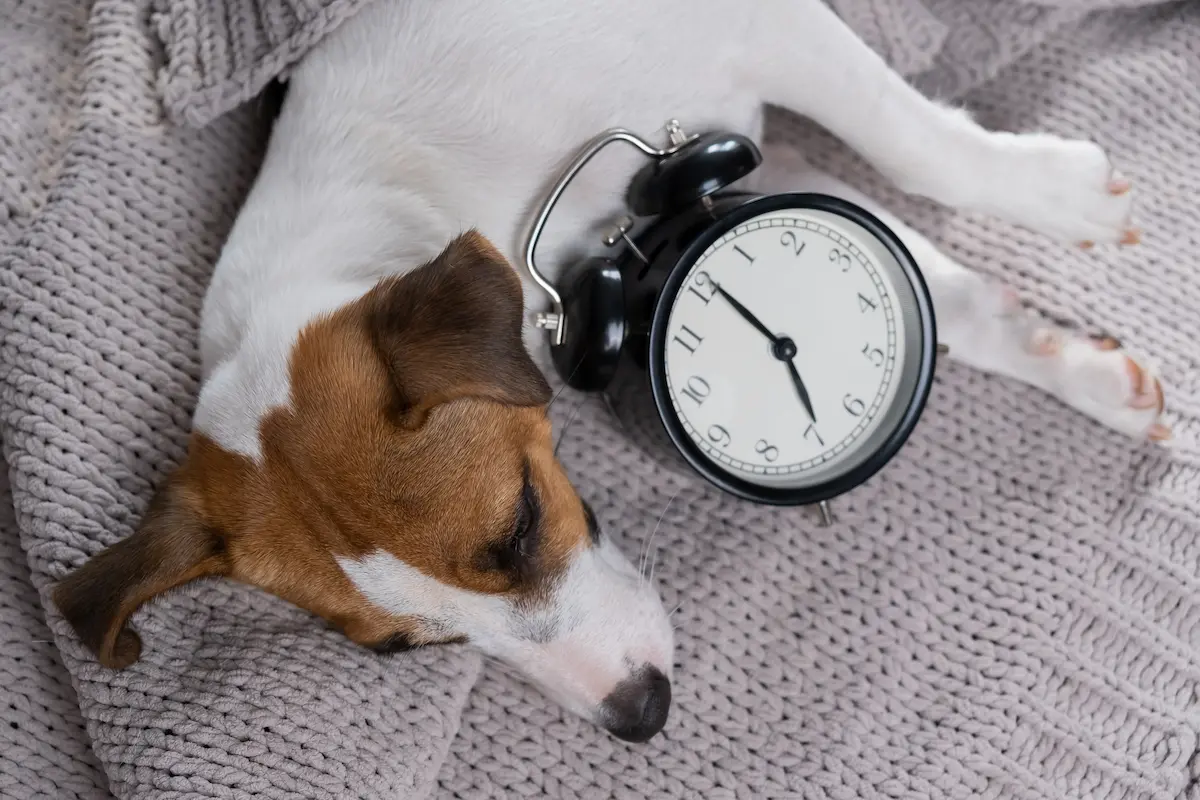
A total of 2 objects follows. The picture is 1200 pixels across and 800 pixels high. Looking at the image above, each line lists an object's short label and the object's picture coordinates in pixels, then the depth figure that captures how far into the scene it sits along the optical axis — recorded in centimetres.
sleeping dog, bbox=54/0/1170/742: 83
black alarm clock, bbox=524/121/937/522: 86
